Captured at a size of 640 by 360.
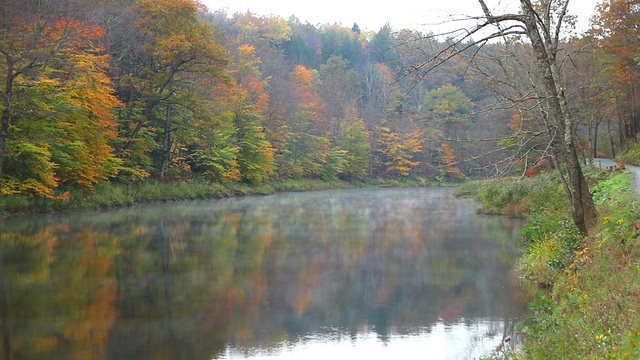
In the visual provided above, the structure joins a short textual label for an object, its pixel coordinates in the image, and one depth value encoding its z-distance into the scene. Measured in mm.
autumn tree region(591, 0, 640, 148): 27172
